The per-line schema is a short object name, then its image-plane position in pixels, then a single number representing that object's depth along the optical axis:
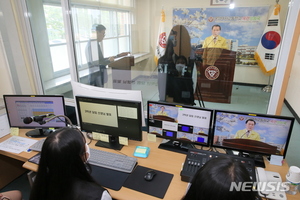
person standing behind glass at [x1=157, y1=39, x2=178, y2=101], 2.71
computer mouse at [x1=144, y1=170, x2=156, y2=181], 1.27
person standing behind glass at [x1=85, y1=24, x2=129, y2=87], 2.75
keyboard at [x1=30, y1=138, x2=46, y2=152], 1.62
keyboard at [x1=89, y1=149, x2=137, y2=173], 1.38
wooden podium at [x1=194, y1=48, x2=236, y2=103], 2.62
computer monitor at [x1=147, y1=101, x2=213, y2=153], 1.47
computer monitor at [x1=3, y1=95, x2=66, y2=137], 1.79
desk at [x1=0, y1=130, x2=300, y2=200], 1.17
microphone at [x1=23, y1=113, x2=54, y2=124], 1.47
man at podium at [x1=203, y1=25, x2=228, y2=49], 2.54
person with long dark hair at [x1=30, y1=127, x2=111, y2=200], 0.97
